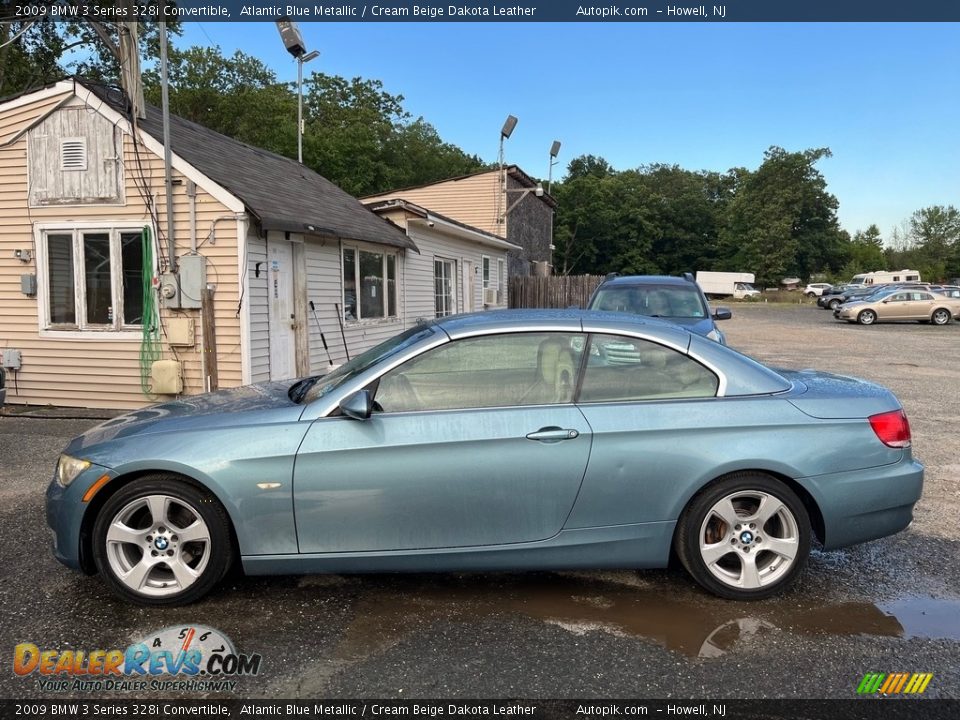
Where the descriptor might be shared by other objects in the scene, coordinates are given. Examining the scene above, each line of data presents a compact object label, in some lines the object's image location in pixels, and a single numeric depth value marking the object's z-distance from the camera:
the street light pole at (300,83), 11.95
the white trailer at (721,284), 60.25
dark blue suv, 9.36
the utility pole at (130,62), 8.16
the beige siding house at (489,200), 25.56
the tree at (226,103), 38.81
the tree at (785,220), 66.62
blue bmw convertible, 3.29
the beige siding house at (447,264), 13.51
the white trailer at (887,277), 48.88
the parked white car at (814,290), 59.03
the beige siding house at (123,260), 8.30
